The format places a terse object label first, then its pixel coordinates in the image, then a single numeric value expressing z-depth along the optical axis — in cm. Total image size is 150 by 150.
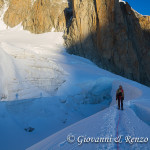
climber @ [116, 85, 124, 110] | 734
